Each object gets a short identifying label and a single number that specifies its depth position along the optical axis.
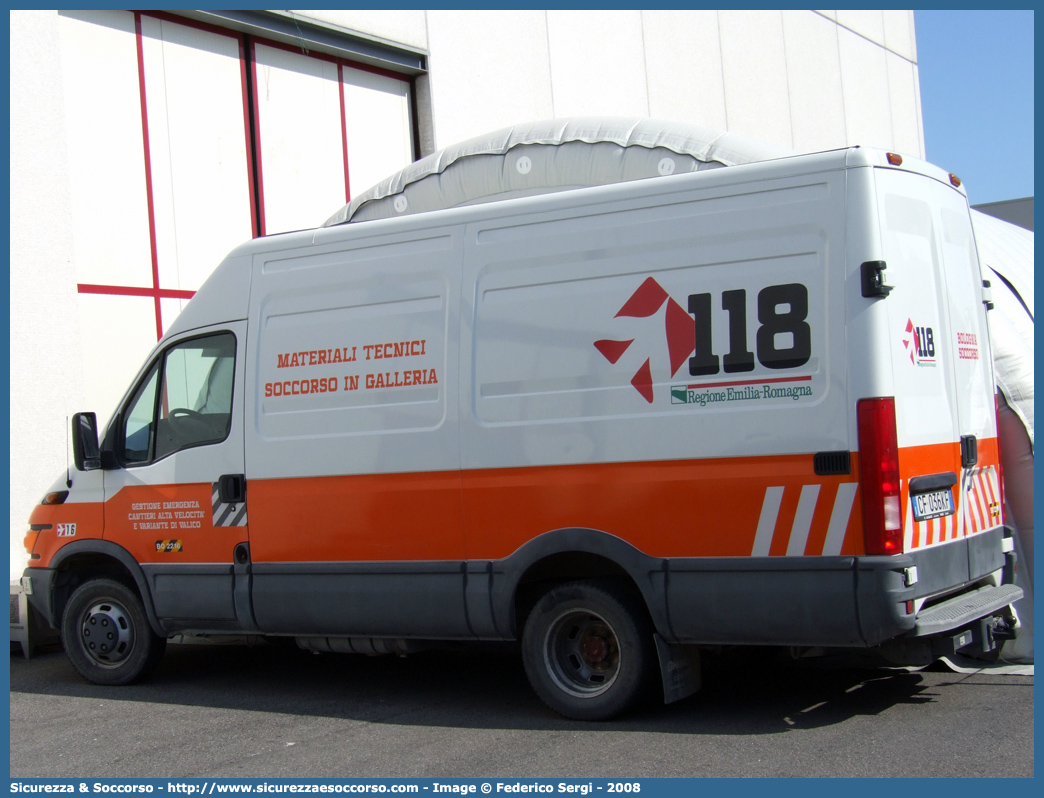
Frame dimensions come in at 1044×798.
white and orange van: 5.27
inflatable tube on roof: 7.04
